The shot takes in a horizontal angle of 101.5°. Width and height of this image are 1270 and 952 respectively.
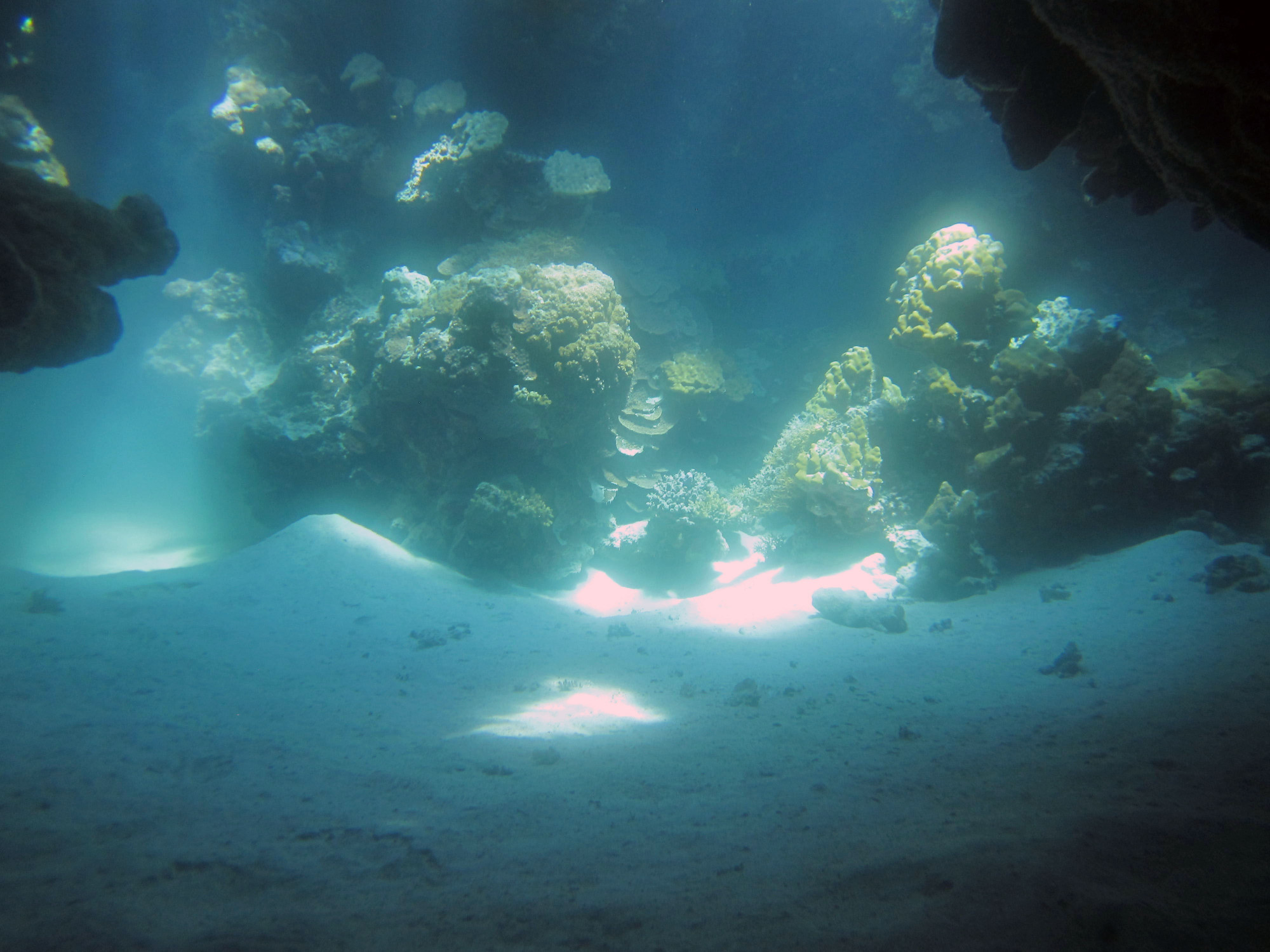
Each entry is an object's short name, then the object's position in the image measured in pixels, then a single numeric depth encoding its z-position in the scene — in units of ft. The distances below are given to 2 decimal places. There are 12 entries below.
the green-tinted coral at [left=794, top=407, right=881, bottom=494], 22.93
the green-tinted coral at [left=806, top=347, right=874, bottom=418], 26.89
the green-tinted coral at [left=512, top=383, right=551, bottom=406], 22.91
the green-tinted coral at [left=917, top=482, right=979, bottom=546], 20.34
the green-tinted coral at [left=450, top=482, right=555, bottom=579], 23.62
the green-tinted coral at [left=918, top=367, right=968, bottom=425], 22.49
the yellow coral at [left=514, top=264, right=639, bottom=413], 22.81
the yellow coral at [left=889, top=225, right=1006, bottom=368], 23.77
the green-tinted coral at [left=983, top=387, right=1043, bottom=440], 20.61
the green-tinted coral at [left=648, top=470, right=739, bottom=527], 25.13
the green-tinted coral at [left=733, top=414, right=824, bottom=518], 24.64
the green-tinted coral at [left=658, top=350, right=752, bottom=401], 28.48
